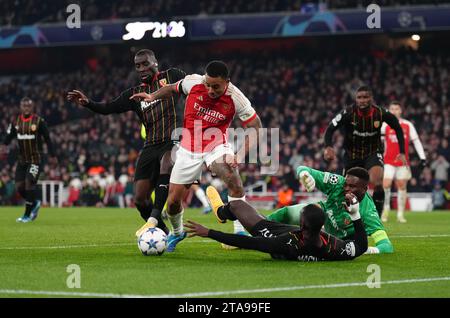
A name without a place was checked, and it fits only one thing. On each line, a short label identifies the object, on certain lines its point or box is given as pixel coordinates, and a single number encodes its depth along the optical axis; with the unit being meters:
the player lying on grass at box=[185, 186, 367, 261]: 8.49
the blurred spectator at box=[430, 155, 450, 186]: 27.89
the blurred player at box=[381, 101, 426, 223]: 18.70
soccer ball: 9.60
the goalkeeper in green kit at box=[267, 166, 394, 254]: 9.66
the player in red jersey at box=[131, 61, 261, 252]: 9.73
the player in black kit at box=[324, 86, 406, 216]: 13.59
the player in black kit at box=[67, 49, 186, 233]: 11.31
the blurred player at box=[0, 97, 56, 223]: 17.95
